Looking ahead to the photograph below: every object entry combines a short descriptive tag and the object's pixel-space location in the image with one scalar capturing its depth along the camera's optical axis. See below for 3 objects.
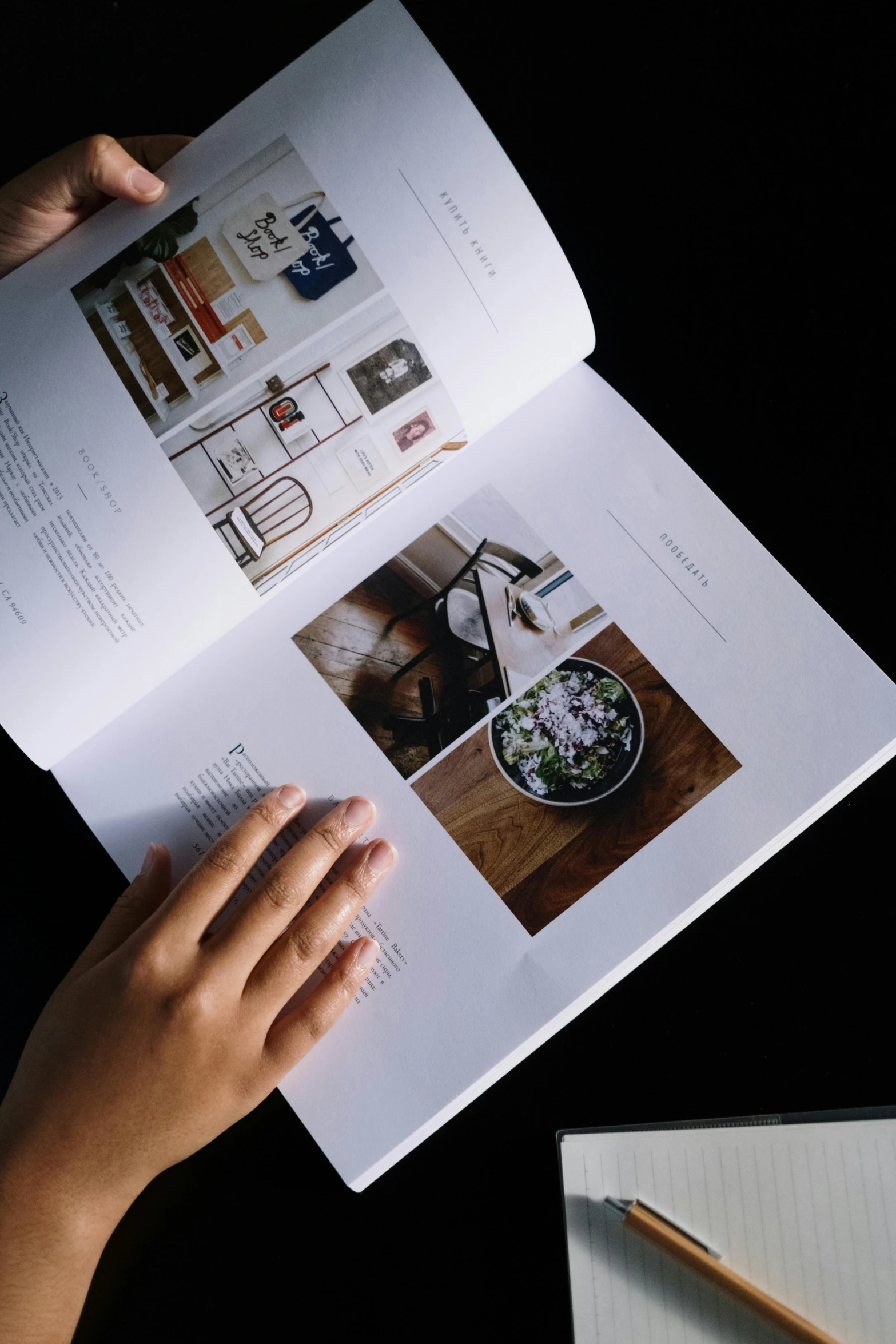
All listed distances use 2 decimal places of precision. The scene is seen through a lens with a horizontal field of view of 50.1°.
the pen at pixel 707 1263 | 0.57
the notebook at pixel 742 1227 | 0.58
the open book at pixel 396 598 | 0.58
